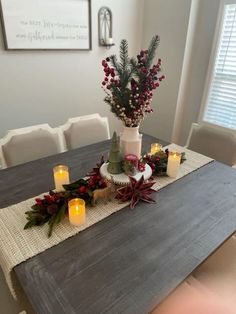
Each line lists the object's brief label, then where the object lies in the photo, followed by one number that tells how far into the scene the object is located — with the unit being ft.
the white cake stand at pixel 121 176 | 3.78
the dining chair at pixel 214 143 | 5.63
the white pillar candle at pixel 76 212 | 3.13
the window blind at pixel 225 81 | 7.32
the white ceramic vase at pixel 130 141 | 3.84
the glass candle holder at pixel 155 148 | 5.02
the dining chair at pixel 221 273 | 3.40
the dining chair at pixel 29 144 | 4.86
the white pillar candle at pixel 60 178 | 3.73
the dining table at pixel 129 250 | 2.35
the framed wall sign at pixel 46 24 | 6.22
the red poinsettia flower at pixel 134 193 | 3.70
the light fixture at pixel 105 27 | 7.85
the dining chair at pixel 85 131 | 5.76
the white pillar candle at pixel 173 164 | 4.31
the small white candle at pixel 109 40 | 8.07
